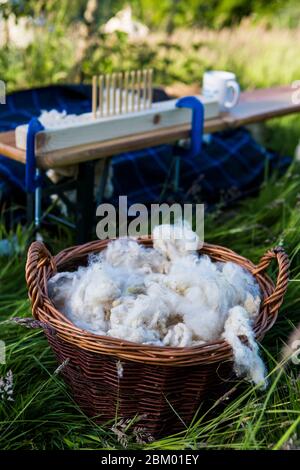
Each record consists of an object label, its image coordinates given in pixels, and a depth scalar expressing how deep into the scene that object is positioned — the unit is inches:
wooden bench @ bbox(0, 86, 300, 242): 91.9
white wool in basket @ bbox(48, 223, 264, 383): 61.0
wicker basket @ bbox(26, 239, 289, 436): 57.4
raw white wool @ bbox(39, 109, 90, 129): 93.8
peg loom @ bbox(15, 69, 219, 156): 91.7
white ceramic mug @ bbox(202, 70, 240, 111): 120.4
